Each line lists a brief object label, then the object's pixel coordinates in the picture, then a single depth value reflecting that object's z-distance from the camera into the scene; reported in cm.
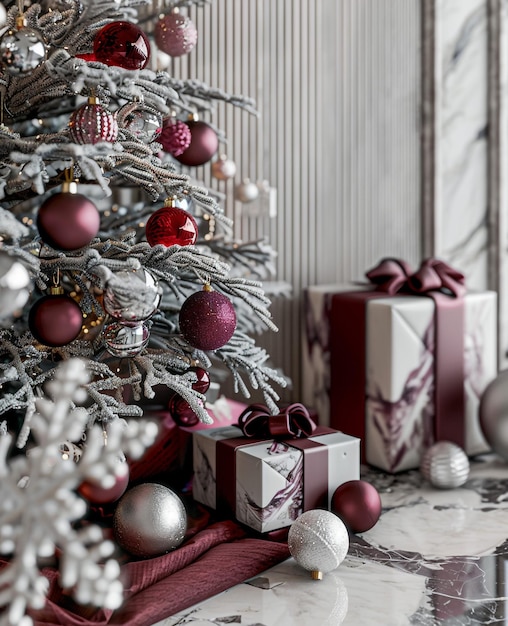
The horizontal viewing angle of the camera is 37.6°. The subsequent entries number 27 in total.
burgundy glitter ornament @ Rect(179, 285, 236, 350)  99
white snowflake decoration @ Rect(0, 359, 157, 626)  61
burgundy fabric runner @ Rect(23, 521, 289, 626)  89
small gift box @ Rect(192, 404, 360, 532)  111
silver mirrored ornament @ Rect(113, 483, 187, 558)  103
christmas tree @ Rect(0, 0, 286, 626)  64
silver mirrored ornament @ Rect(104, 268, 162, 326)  86
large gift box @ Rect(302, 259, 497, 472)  144
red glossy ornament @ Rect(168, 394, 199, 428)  112
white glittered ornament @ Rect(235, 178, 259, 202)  155
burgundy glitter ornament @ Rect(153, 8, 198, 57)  121
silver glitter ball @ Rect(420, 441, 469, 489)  135
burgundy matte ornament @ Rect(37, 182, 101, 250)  81
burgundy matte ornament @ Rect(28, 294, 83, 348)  88
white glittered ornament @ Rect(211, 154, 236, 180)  149
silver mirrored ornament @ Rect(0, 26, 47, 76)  86
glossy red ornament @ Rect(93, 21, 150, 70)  93
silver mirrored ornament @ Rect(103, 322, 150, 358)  94
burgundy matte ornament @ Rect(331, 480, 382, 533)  113
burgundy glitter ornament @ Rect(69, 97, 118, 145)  88
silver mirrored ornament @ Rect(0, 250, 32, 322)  75
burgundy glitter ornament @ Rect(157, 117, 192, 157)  114
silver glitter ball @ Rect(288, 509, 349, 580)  101
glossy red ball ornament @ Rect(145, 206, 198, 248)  99
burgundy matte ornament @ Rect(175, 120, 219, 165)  121
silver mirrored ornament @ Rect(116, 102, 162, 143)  101
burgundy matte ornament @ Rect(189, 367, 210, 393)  108
